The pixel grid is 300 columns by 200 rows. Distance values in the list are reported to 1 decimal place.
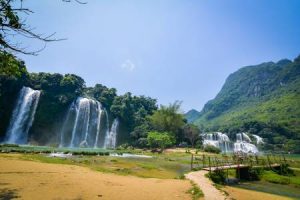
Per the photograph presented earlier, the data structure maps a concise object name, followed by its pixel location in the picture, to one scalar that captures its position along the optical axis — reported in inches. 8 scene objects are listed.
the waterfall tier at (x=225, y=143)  3341.5
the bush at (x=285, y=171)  1373.8
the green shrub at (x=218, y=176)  946.0
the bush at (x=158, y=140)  2556.6
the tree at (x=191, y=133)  3159.2
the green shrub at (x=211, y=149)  2570.4
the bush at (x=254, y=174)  1178.6
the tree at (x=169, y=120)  3292.8
